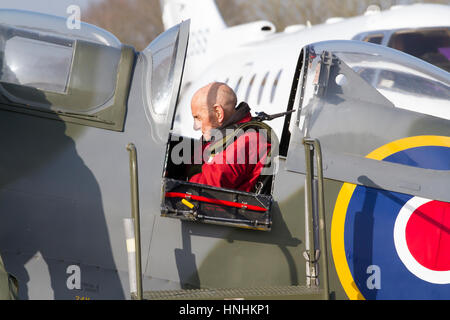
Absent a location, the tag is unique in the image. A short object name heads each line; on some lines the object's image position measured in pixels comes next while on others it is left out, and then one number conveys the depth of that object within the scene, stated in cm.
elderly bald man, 830
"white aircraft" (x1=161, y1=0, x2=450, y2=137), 969
